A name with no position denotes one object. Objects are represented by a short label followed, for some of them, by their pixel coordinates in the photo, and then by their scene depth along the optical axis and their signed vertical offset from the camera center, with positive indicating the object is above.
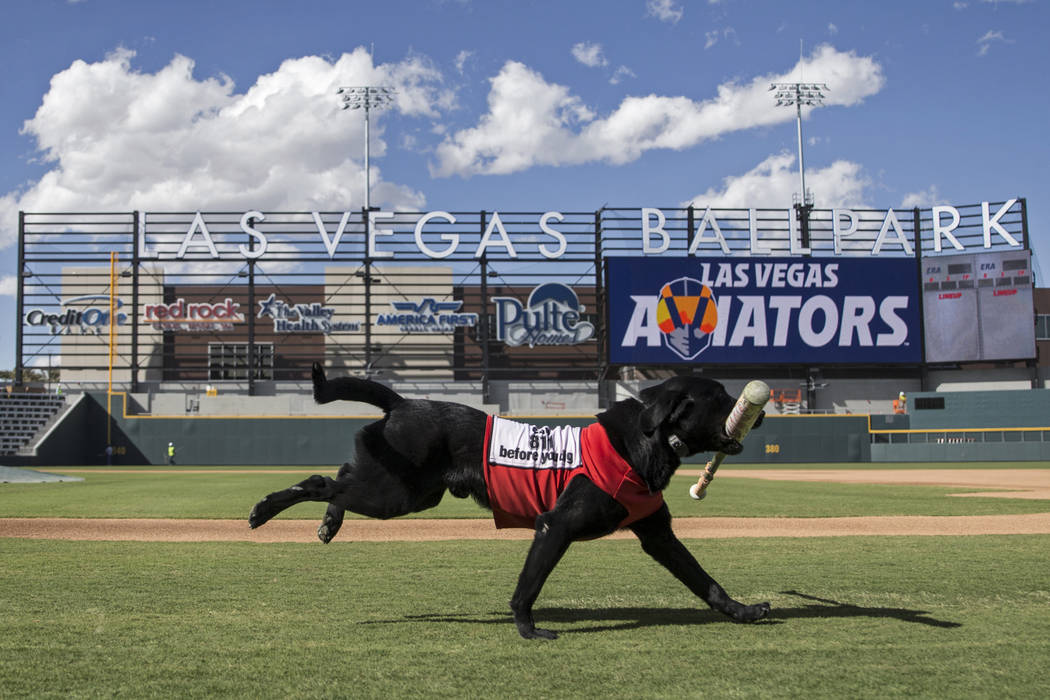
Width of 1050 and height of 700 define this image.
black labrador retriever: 4.88 -0.47
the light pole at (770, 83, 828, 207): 53.35 +17.55
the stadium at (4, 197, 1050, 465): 44.34 +3.31
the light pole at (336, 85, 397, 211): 52.62 +17.46
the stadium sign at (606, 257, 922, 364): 44.31 +3.63
